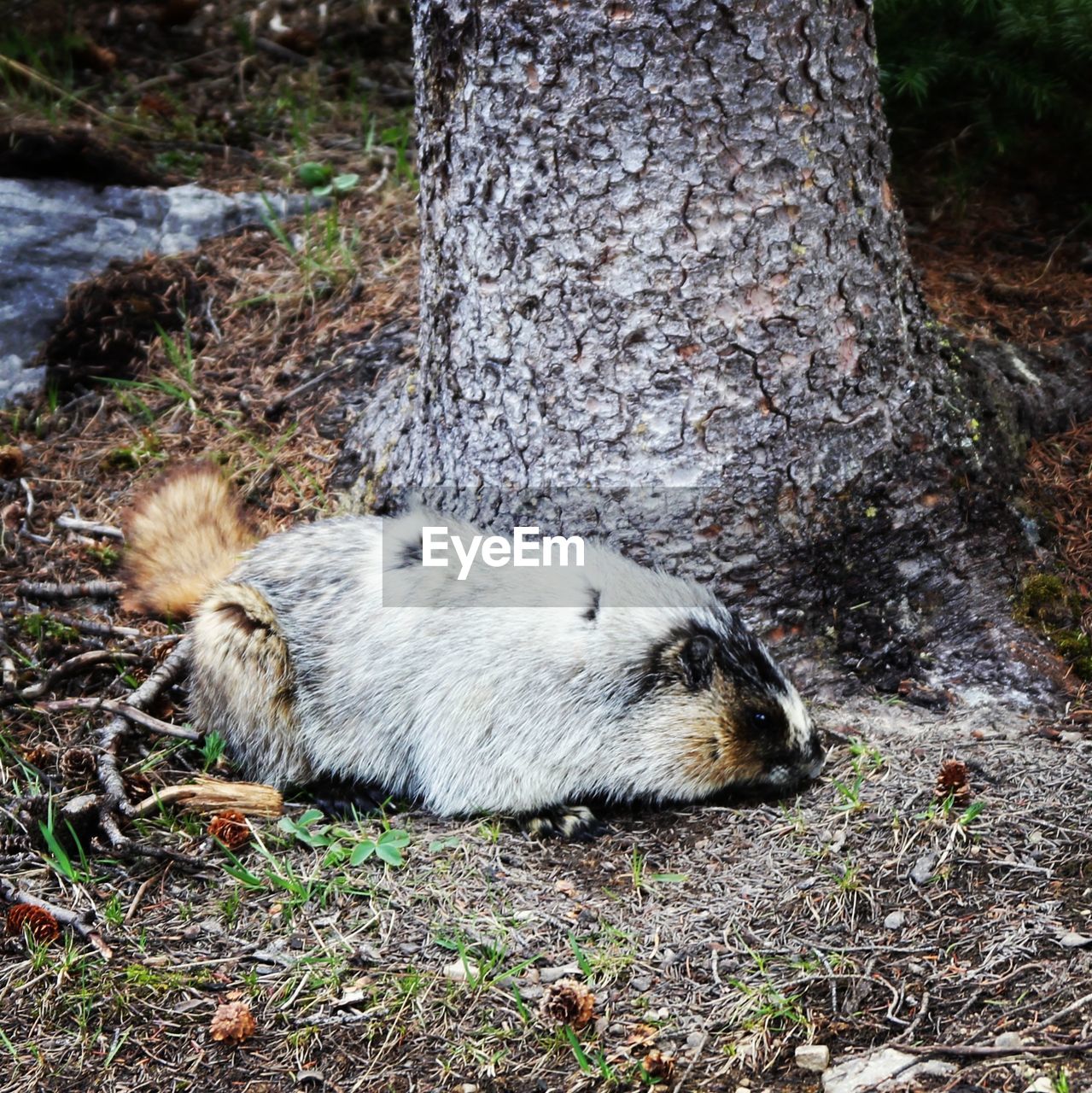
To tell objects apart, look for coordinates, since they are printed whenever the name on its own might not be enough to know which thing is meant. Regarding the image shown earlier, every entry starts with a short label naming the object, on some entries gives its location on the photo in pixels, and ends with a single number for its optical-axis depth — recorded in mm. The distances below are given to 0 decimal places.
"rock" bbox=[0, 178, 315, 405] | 5941
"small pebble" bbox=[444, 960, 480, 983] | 3141
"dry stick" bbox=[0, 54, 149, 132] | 6770
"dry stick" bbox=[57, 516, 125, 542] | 5109
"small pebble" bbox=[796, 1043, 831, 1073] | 2771
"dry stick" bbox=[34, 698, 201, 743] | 4145
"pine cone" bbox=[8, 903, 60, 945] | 3318
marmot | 3857
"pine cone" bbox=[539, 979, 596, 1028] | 2938
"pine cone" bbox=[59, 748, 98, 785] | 3955
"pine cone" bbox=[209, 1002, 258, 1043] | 2992
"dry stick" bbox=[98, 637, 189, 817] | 3842
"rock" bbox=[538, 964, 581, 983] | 3143
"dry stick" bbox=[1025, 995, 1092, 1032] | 2699
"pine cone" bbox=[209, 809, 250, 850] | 3709
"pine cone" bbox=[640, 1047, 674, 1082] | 2791
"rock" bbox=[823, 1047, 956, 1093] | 2637
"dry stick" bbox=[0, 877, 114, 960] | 3305
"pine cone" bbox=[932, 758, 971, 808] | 3436
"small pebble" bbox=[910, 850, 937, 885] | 3252
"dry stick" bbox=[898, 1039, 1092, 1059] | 2598
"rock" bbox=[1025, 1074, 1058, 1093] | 2520
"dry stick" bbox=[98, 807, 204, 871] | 3609
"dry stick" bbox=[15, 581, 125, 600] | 4793
